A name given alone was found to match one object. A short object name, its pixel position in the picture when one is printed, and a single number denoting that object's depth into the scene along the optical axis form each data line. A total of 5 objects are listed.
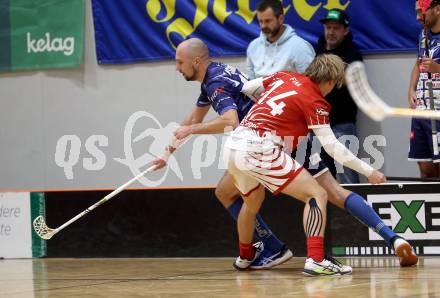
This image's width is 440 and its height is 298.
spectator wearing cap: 15.57
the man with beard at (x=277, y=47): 15.20
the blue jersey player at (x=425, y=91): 14.26
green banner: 18.84
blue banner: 16.14
